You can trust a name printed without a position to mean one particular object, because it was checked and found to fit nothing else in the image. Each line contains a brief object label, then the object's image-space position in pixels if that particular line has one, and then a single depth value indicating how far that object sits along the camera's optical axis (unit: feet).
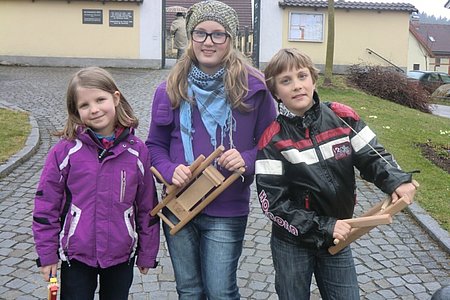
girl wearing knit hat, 8.79
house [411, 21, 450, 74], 204.23
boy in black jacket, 8.30
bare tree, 58.65
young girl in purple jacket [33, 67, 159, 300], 8.61
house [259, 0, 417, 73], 73.77
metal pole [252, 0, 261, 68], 71.67
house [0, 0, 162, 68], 72.38
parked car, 98.53
